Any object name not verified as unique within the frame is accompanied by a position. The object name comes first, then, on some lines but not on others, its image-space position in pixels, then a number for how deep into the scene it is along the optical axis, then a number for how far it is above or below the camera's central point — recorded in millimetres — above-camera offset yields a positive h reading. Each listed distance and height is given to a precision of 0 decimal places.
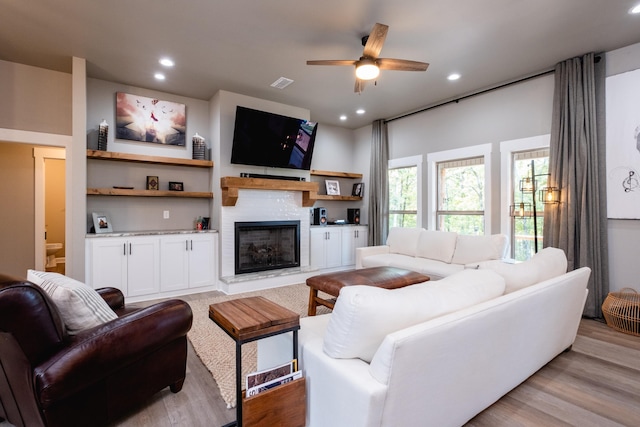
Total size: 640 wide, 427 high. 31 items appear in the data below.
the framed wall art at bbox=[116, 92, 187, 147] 4207 +1332
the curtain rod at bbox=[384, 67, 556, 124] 3867 +1735
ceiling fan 2799 +1423
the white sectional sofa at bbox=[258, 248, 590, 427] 1187 -618
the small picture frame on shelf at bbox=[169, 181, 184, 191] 4562 +417
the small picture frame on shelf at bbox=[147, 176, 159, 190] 4410 +445
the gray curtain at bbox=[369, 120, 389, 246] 5793 +488
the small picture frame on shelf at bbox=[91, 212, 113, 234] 3950 -110
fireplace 4727 -502
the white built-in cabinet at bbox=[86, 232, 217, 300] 3729 -626
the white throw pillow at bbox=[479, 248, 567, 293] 1960 -379
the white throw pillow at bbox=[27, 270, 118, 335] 1550 -452
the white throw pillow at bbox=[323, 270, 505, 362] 1280 -433
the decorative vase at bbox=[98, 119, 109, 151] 3967 +1011
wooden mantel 4367 +420
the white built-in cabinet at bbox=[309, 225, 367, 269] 5527 -557
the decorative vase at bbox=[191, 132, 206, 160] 4625 +997
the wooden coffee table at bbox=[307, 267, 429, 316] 3066 -673
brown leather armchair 1345 -698
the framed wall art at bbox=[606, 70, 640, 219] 3211 +708
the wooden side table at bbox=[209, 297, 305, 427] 1371 -494
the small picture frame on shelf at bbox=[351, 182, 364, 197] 6320 +504
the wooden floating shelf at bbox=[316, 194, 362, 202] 5811 +314
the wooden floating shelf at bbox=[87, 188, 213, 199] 3922 +289
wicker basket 2955 -948
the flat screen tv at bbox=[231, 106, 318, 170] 4539 +1151
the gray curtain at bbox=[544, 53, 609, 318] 3398 +473
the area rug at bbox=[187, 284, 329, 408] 2191 -1141
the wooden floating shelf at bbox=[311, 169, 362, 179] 5846 +773
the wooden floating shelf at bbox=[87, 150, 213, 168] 3893 +747
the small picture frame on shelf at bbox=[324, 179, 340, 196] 6211 +540
